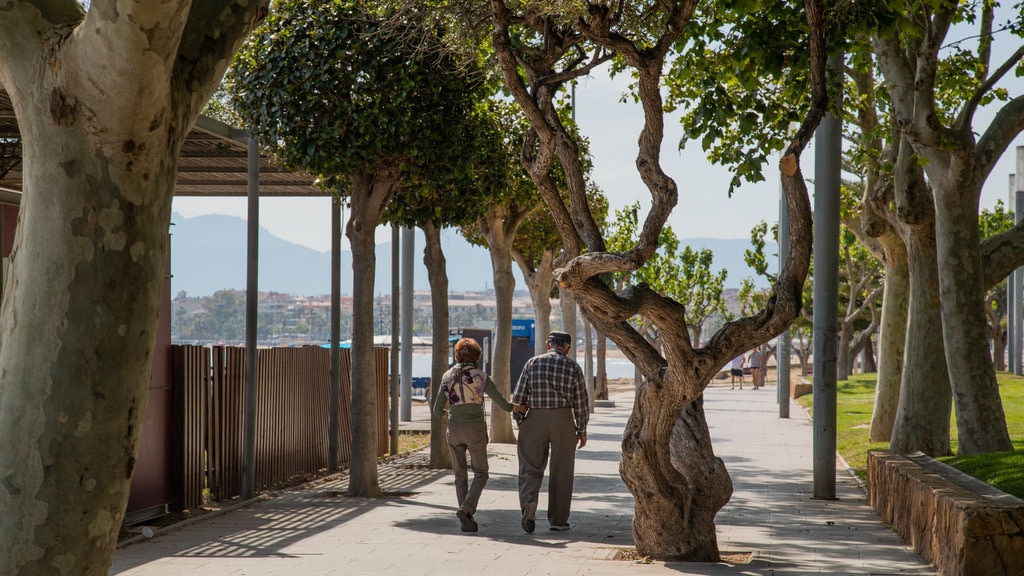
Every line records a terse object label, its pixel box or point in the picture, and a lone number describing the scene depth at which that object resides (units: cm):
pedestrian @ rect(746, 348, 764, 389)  4500
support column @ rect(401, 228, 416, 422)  2384
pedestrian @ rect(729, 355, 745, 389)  4541
